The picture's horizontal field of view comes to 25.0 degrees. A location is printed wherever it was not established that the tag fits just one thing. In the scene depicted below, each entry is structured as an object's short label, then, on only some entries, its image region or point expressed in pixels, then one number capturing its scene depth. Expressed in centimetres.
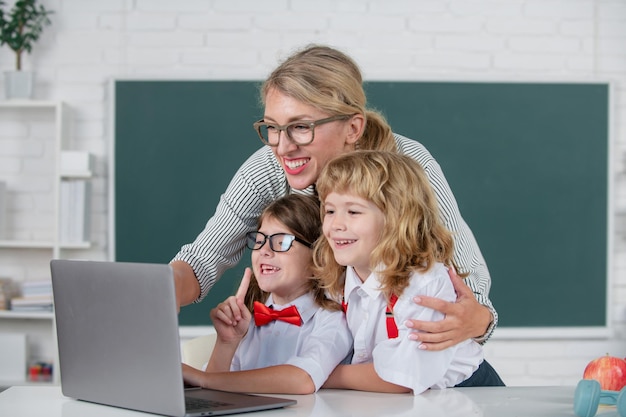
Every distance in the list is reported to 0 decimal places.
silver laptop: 245
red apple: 265
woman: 303
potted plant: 481
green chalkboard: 494
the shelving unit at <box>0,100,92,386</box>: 501
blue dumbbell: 251
